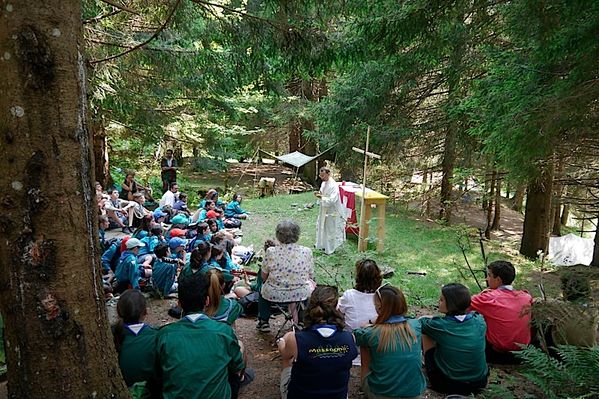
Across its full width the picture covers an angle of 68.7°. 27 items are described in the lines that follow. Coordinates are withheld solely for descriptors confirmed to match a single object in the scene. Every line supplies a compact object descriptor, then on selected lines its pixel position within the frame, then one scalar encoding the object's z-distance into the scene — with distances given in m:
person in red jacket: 3.39
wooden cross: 7.38
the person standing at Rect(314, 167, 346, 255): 7.53
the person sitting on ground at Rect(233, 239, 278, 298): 4.93
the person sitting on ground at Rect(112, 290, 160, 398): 2.50
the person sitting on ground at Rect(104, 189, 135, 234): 8.15
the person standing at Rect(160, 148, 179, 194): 11.53
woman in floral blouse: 3.83
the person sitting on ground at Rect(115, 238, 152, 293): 4.92
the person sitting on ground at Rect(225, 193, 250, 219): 10.38
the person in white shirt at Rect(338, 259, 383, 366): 3.36
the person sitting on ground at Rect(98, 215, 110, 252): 6.27
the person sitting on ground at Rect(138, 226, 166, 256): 6.08
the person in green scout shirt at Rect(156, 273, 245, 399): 2.30
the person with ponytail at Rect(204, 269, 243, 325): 2.86
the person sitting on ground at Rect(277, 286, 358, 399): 2.46
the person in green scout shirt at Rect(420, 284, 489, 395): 2.96
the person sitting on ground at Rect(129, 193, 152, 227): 8.57
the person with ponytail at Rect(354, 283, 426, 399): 2.65
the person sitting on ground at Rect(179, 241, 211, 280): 4.43
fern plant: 2.32
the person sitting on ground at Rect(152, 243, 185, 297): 5.09
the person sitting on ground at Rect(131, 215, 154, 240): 6.55
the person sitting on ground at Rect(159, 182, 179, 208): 9.54
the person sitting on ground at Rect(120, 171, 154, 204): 9.40
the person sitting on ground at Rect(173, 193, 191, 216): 9.51
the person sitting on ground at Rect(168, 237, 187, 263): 6.08
